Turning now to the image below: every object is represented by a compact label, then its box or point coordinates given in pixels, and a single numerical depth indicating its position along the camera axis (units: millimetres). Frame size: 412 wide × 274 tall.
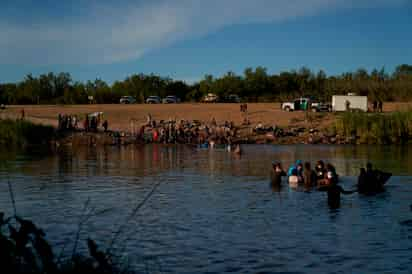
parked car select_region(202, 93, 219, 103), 98444
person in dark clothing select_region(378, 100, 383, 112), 71938
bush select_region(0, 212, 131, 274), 7641
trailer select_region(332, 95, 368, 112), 73750
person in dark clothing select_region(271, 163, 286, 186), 28516
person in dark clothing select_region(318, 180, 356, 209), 23094
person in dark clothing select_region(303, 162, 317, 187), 27875
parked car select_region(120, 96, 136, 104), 98250
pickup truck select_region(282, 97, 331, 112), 74625
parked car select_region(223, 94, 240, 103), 99919
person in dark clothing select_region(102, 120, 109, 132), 62438
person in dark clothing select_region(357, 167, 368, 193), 26266
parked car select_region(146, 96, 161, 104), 97325
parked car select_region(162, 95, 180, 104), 97625
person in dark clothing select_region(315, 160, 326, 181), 26944
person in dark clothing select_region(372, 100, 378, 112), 73081
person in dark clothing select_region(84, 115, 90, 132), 60750
